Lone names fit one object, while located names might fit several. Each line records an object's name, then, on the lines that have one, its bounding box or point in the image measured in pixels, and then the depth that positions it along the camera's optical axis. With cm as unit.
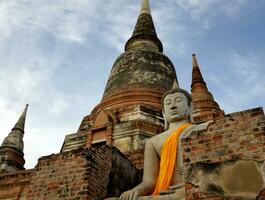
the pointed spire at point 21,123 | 1588
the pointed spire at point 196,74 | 1484
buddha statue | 524
